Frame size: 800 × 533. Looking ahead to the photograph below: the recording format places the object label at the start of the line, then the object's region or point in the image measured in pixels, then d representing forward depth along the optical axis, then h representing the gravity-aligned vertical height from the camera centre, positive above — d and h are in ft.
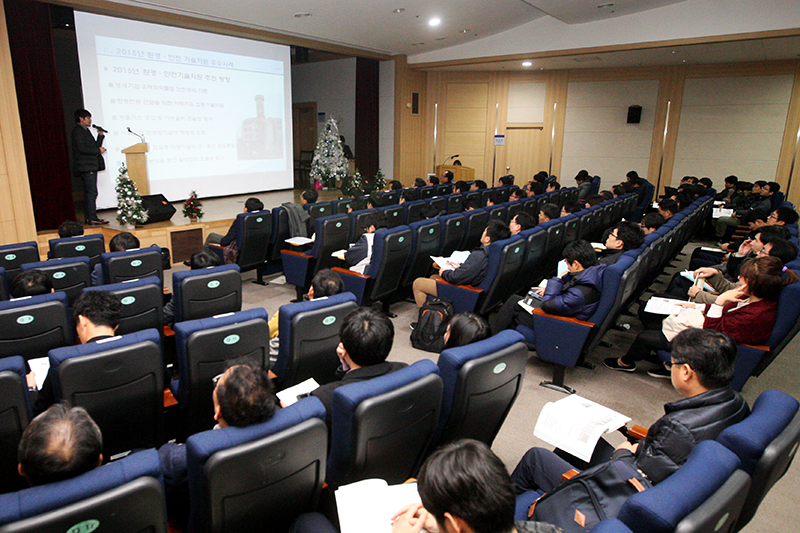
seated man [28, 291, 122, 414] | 8.51 -2.88
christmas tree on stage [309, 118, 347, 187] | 40.93 -1.08
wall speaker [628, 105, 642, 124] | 40.06 +3.01
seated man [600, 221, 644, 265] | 14.46 -2.49
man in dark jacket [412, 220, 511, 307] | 14.69 -3.30
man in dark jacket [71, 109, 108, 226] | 23.61 -0.60
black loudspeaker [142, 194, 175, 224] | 24.48 -3.09
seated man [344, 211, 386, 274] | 16.29 -3.42
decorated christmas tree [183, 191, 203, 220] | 24.72 -3.04
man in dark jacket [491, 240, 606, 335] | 12.14 -3.40
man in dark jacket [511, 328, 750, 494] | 6.04 -3.17
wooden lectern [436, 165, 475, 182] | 44.52 -2.03
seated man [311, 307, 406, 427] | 7.29 -2.85
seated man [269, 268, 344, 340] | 10.92 -2.98
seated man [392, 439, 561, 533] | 3.83 -2.58
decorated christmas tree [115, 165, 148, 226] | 23.21 -2.81
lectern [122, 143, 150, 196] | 26.84 -1.15
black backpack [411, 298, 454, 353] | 14.33 -5.00
